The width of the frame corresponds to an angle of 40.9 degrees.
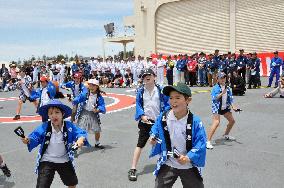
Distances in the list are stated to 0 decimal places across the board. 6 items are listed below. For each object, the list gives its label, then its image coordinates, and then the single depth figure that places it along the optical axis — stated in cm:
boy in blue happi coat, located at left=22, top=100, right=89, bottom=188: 439
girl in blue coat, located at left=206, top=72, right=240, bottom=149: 806
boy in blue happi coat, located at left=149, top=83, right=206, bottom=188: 383
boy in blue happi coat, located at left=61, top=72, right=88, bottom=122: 861
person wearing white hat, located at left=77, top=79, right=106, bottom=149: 795
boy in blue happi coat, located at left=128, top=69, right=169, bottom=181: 615
